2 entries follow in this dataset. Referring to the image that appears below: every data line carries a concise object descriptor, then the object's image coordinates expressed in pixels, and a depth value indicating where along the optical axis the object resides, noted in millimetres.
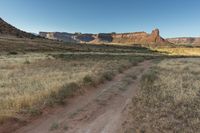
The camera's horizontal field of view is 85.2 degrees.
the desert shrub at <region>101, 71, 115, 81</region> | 8372
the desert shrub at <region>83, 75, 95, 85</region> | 7185
